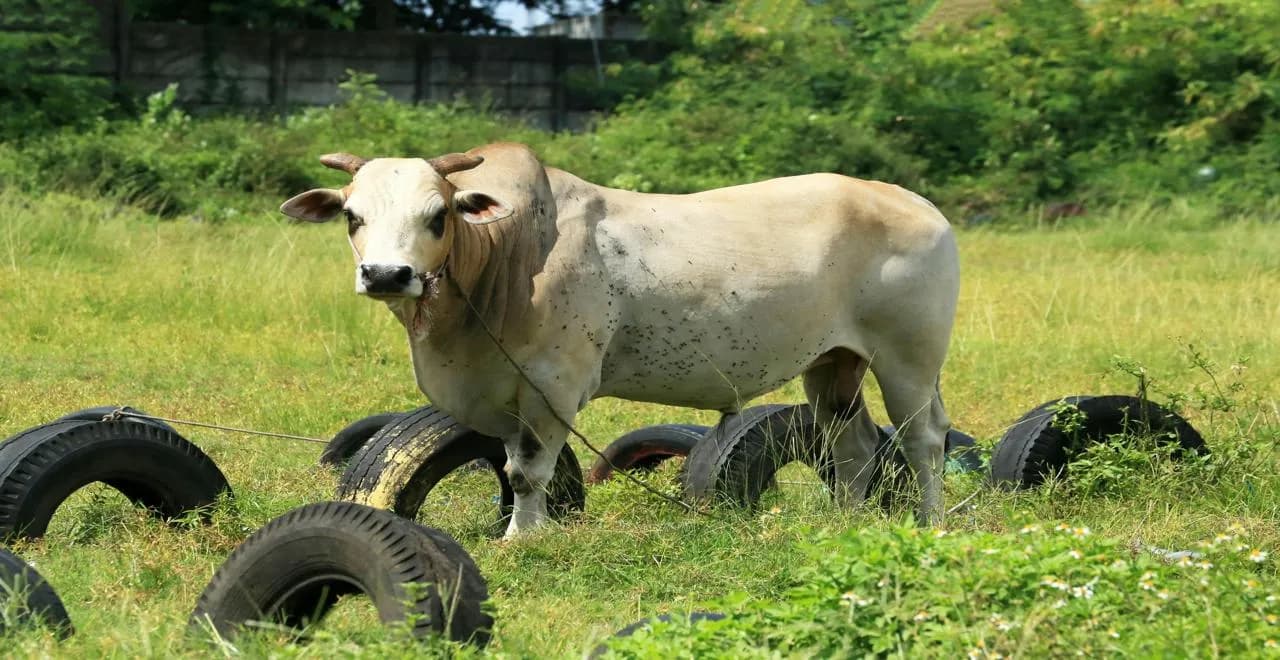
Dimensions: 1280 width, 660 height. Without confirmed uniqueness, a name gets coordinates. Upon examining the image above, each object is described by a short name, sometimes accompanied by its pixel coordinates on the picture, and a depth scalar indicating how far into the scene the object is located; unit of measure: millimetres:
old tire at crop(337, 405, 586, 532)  13414
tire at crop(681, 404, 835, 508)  14164
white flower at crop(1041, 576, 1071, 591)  8656
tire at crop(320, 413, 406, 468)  16156
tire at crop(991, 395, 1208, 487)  14969
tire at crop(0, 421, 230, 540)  12312
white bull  12680
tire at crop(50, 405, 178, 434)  13178
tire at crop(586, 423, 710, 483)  16109
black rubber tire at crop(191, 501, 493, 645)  9062
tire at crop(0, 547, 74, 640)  9305
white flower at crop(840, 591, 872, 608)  8687
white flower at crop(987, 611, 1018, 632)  8352
